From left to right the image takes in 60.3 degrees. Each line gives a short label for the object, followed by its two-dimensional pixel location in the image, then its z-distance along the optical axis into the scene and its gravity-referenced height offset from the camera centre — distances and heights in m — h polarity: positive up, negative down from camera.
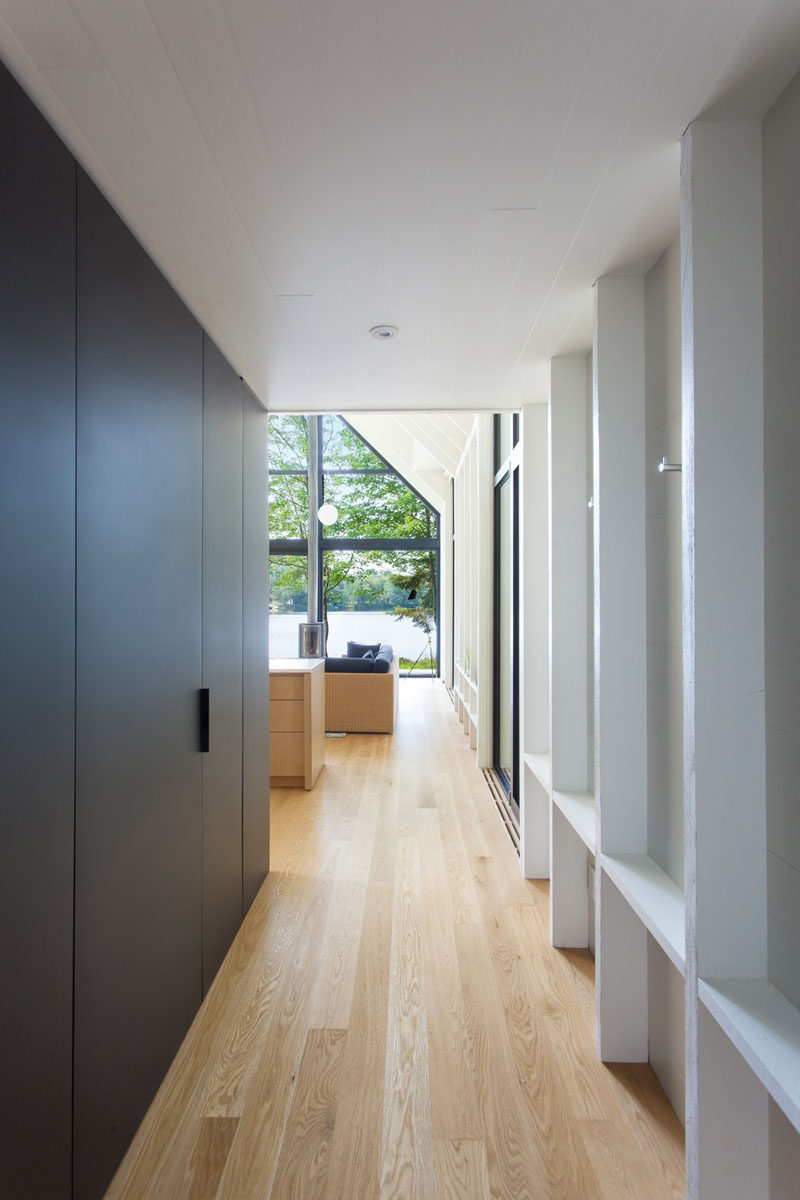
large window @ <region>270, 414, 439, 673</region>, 10.73 +0.93
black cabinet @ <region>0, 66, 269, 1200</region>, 1.17 -0.14
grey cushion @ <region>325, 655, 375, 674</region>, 6.70 -0.58
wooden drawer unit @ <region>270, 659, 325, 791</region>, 4.73 -0.81
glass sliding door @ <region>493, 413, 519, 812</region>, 4.36 +0.02
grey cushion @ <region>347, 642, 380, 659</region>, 9.20 -0.59
